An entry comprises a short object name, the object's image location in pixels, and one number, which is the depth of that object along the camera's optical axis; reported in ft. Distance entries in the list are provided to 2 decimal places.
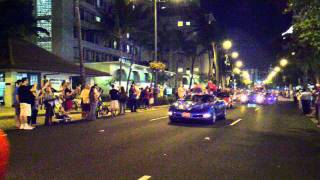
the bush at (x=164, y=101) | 98.24
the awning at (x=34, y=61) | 74.64
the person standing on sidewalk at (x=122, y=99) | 64.85
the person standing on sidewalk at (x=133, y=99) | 71.62
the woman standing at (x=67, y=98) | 54.66
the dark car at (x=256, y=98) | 121.92
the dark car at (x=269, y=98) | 128.46
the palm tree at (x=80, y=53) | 69.30
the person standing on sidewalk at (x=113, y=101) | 61.82
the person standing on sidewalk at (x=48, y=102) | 46.73
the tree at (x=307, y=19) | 49.13
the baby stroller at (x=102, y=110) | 60.31
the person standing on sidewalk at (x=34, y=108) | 43.07
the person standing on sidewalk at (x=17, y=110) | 42.36
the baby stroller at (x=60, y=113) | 49.70
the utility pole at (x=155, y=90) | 91.83
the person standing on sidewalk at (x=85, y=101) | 53.80
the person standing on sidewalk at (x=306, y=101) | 69.51
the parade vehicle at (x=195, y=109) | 46.89
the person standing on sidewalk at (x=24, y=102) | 41.07
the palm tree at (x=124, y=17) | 128.51
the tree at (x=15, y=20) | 89.47
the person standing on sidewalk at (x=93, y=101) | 53.91
